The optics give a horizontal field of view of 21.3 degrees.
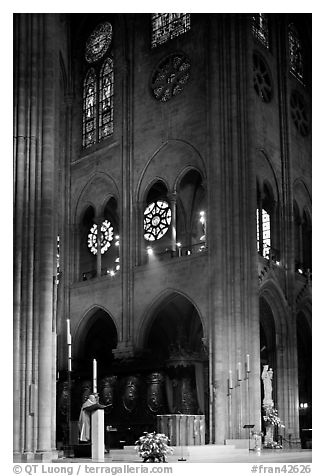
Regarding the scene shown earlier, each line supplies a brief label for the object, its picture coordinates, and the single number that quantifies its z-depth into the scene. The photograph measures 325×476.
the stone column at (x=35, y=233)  21.14
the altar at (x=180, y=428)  29.36
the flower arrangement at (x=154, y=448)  18.75
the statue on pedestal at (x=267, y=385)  33.03
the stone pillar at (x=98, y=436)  17.25
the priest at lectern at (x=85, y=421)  19.03
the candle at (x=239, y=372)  32.51
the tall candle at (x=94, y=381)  16.28
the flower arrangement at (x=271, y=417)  32.34
